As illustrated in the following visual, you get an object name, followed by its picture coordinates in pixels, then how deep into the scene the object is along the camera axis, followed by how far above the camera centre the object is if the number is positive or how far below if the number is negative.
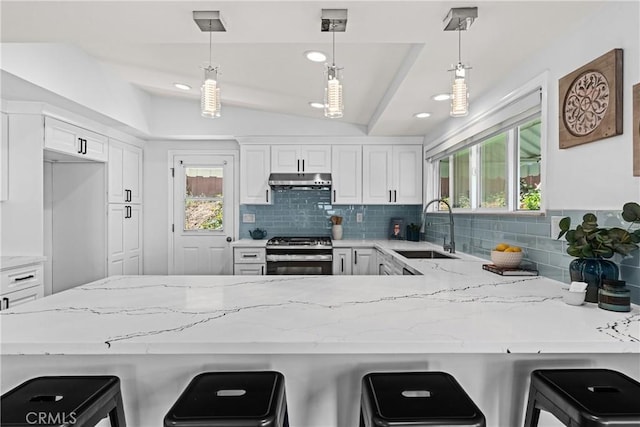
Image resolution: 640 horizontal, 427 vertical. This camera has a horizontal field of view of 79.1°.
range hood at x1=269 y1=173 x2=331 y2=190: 4.68 +0.37
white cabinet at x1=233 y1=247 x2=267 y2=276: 4.52 -0.58
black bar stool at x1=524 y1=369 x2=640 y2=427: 1.02 -0.53
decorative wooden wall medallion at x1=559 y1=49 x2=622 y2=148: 1.65 +0.51
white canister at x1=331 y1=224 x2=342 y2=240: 5.00 -0.26
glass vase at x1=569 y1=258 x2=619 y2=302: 1.57 -0.25
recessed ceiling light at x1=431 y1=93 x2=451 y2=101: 3.03 +0.91
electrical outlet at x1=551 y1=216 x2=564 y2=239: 2.04 -0.08
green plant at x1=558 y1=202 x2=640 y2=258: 1.47 -0.11
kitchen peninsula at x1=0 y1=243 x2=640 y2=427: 1.14 -0.38
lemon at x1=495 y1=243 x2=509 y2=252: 2.41 -0.23
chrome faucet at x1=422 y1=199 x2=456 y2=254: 3.37 -0.32
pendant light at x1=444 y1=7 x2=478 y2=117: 1.68 +0.60
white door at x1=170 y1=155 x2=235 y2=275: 5.18 -0.05
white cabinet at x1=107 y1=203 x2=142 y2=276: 4.39 -0.35
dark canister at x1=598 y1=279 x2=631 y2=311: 1.46 -0.32
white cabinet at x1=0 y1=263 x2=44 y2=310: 2.79 -0.57
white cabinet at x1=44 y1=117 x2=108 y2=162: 3.36 +0.66
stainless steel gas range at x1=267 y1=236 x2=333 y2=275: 4.39 -0.55
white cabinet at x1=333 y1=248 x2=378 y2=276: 4.52 -0.57
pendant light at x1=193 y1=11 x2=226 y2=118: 1.76 +0.59
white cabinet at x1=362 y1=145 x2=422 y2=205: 4.85 +0.49
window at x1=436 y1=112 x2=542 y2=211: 2.50 +0.33
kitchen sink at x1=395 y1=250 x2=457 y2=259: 3.78 -0.43
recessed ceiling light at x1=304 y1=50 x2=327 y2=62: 2.81 +1.15
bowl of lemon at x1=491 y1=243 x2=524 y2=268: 2.33 -0.28
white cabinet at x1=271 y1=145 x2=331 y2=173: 4.83 +0.66
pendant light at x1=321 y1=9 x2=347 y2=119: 1.72 +0.57
